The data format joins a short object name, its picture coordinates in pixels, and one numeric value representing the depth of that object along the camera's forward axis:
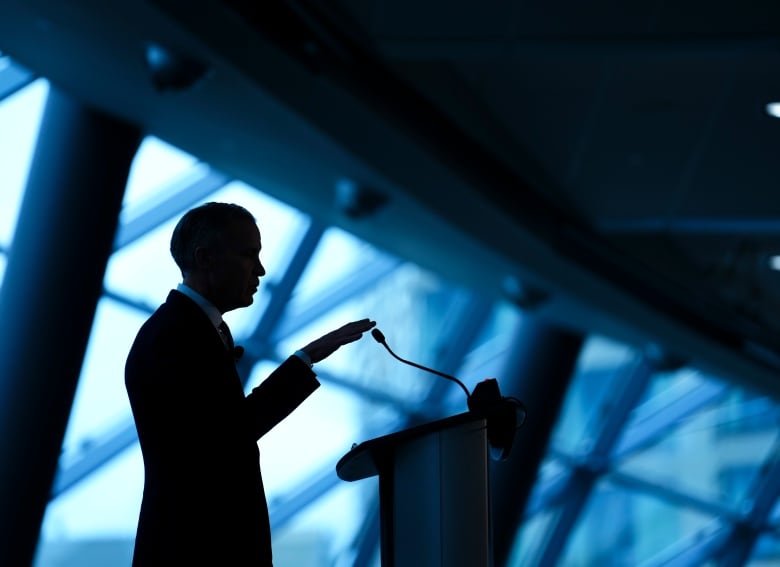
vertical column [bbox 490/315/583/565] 23.14
